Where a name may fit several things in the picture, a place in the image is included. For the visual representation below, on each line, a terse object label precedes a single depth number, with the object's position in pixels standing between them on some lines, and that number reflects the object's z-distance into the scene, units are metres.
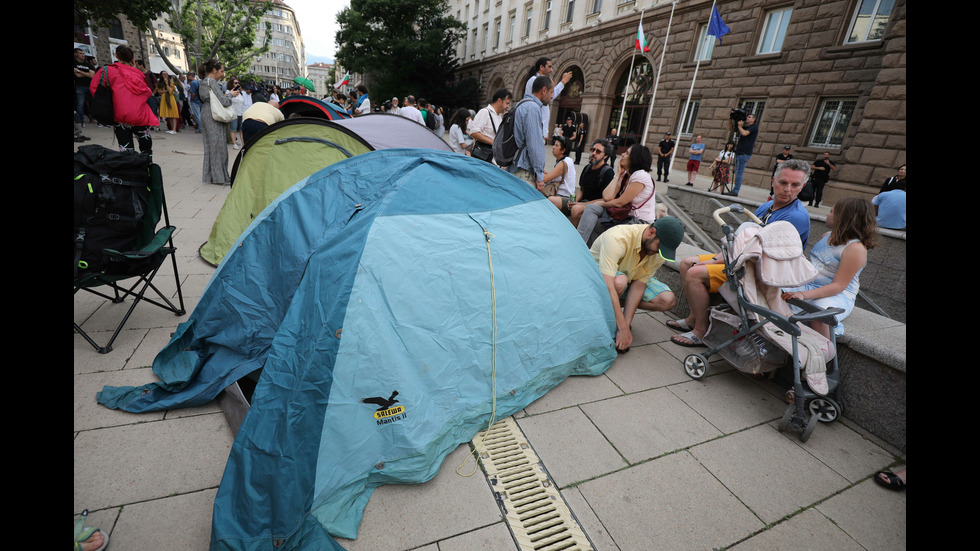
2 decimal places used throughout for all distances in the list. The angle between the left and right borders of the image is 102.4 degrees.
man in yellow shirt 3.12
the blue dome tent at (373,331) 1.74
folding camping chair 2.61
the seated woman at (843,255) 2.76
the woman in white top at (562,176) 5.16
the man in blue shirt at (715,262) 3.19
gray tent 5.05
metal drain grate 1.78
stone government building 9.83
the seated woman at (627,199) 4.29
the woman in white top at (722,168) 10.23
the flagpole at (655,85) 14.38
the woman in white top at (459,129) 8.87
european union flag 11.20
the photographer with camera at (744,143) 9.54
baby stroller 2.53
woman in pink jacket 5.79
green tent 4.26
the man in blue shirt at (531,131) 4.37
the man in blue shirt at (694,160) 11.84
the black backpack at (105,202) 2.54
